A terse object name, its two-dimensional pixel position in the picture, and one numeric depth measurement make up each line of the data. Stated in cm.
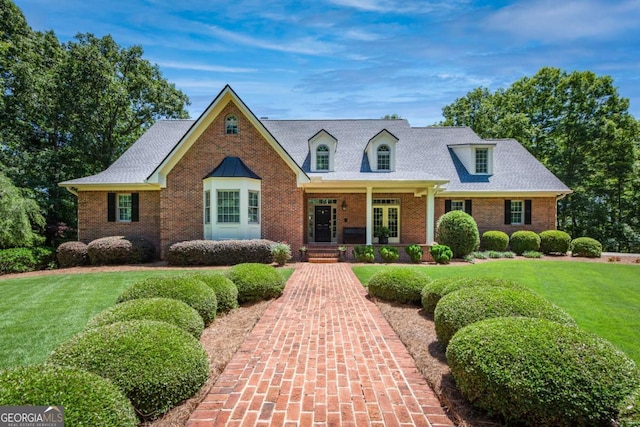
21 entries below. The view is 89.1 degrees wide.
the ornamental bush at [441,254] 1421
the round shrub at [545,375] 276
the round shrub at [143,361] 315
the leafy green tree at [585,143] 2669
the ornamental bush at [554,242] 1750
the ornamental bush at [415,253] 1462
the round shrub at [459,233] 1492
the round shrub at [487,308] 434
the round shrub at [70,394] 235
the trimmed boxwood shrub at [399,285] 758
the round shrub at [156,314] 445
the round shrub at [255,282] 771
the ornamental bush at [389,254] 1467
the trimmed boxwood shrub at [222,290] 686
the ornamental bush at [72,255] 1467
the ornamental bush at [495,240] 1756
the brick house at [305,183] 1517
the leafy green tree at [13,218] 1384
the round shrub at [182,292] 583
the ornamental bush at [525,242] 1752
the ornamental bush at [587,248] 1684
